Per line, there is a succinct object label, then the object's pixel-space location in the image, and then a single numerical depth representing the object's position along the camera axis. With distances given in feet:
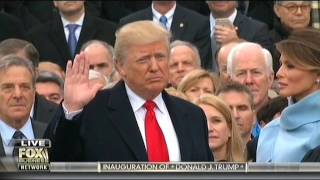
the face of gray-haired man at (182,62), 48.60
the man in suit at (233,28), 52.52
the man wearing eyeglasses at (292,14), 55.77
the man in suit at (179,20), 55.73
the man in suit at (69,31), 55.61
